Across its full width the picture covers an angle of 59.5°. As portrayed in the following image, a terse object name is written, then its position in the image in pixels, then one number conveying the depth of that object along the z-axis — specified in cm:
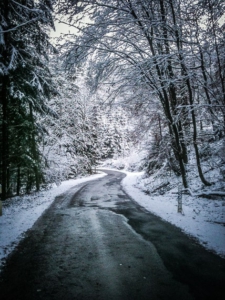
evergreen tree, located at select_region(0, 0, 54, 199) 1054
